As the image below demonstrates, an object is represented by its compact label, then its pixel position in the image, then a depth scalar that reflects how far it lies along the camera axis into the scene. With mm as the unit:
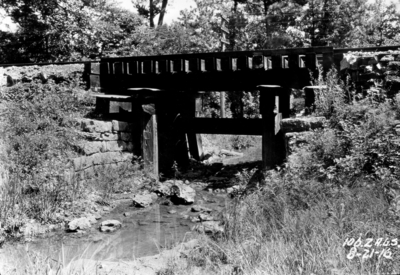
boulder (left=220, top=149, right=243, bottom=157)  15523
